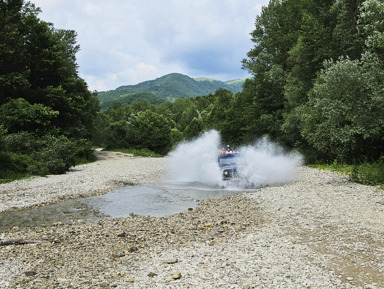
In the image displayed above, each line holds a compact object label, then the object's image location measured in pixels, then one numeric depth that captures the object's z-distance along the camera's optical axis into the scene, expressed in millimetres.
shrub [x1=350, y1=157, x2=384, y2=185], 17859
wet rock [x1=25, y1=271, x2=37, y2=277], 6819
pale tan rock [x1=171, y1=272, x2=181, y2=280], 6469
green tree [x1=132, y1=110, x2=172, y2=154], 79562
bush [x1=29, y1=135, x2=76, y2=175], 25859
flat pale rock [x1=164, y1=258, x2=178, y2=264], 7402
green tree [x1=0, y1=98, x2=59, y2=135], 32062
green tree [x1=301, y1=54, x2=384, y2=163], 15930
